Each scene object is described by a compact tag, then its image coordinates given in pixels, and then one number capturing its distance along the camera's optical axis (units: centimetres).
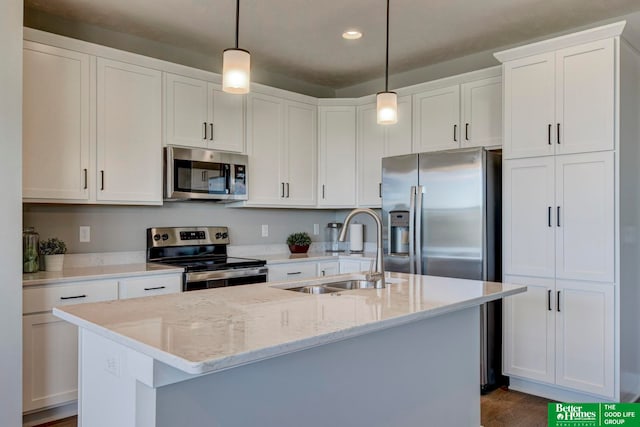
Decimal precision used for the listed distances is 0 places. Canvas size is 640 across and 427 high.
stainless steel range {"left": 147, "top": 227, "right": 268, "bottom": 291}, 342
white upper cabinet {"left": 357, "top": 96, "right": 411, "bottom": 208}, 434
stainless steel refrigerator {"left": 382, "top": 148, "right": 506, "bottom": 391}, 346
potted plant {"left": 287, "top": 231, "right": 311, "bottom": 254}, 468
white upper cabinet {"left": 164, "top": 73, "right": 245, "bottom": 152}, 362
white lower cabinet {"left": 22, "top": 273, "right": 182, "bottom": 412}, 273
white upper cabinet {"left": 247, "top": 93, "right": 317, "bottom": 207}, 417
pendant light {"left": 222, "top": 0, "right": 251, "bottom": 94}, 213
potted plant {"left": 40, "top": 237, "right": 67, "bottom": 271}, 310
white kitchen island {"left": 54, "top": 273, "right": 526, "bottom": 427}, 133
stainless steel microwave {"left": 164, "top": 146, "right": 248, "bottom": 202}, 359
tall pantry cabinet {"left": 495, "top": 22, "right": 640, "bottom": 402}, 295
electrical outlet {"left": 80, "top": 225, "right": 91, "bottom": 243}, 346
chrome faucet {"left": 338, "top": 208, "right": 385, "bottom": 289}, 227
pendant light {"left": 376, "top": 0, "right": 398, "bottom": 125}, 266
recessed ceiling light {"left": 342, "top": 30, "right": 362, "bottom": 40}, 371
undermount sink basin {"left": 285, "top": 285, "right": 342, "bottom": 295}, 237
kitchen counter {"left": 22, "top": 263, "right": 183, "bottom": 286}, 281
